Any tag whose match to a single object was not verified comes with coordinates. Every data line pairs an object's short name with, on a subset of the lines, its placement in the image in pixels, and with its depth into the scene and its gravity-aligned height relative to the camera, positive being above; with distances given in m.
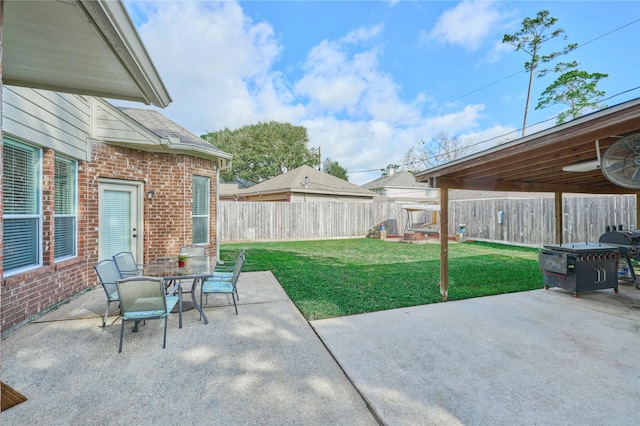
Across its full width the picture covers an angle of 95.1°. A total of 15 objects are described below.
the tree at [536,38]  16.55 +10.35
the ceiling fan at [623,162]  3.53 +0.65
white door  5.84 -0.03
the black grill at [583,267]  5.12 -0.95
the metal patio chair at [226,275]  4.37 -1.01
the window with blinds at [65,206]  4.68 +0.18
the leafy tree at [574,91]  16.78 +7.35
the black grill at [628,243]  5.62 -0.58
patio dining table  3.84 -0.77
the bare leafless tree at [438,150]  27.58 +6.39
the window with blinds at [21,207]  3.65 +0.14
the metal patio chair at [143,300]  3.20 -0.93
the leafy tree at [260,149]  31.47 +7.29
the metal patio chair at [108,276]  3.69 -0.80
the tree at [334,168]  35.69 +5.78
